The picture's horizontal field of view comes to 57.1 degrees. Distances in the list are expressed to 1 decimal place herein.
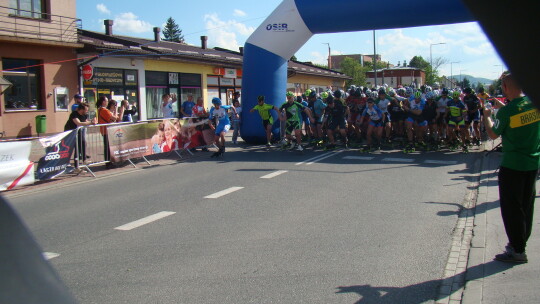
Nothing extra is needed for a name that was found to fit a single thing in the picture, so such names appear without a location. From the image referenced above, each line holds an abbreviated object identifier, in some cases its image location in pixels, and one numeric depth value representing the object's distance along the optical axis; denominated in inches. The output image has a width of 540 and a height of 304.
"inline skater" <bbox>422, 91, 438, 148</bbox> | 606.9
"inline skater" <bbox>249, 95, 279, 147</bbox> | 625.9
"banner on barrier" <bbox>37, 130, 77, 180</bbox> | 404.2
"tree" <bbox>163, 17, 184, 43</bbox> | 4097.0
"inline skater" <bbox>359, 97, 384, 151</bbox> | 600.1
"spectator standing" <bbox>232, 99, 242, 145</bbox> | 705.5
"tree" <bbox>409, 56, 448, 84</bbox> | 3422.7
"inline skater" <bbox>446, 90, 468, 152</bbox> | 581.3
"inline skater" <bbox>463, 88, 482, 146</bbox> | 591.5
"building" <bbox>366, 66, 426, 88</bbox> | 3430.1
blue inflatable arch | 544.7
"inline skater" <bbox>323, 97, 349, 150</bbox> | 620.1
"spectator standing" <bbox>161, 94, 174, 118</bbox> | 673.0
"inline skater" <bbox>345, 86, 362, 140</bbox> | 668.7
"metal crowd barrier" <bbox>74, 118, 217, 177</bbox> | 443.8
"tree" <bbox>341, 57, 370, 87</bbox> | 3158.0
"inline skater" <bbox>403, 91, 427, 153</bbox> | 607.5
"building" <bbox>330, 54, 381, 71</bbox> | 5000.5
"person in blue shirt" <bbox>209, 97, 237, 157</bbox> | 573.6
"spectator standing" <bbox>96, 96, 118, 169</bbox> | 493.0
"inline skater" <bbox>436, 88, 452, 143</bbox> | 607.4
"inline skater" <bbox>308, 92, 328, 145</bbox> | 672.4
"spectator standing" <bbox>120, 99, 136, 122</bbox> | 585.7
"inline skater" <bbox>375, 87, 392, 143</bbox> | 622.7
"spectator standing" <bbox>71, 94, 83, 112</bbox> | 492.1
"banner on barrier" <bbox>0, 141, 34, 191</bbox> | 369.1
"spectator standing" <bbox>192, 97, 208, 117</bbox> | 631.2
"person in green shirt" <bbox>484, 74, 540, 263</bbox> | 192.7
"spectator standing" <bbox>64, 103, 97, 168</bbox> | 449.1
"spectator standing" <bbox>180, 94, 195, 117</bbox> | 671.0
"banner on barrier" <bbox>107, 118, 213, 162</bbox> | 485.1
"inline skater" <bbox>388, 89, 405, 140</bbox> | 625.9
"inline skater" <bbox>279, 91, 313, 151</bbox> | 618.5
